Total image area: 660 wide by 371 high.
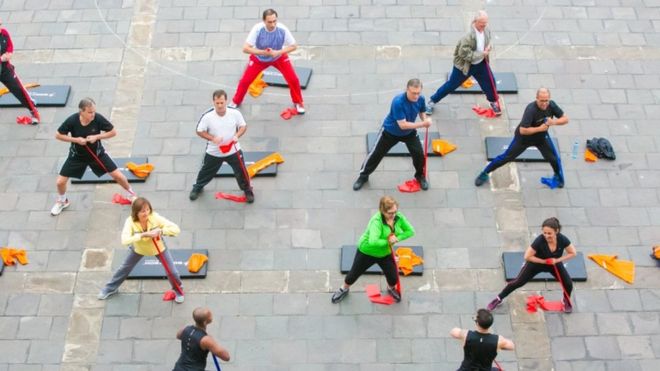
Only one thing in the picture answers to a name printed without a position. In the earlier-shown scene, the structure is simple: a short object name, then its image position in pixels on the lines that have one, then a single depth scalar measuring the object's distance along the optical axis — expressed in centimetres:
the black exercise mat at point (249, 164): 1088
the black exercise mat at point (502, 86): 1198
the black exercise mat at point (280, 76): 1217
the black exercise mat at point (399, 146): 1117
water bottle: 1110
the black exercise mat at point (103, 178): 1084
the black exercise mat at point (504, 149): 1103
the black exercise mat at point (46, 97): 1182
